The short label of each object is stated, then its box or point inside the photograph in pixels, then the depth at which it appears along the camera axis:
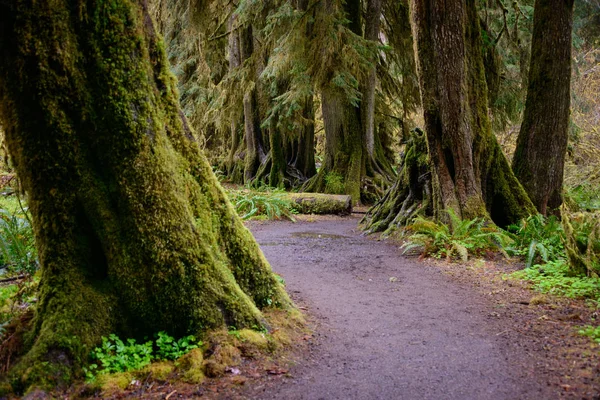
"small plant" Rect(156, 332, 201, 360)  3.28
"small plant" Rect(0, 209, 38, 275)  5.08
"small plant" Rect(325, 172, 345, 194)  15.57
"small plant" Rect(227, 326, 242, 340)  3.50
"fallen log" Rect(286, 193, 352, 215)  13.77
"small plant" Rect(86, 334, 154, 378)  3.07
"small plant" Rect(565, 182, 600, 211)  10.46
